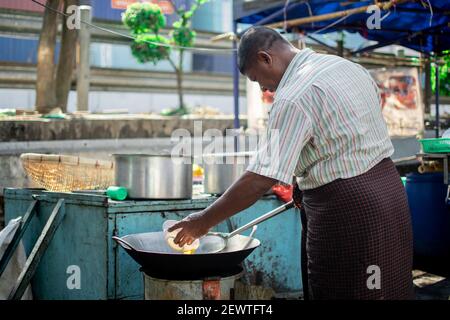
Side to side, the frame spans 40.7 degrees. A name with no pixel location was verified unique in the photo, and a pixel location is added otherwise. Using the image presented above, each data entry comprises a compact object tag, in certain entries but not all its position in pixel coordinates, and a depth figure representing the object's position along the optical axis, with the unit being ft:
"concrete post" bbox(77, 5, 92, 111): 38.96
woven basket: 14.26
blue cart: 12.20
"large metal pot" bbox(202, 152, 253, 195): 14.07
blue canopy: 23.56
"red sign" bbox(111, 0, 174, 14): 60.54
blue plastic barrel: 19.67
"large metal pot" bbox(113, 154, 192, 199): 12.42
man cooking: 8.11
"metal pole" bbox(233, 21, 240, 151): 25.88
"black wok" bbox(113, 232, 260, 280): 9.53
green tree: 42.39
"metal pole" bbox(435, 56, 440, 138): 29.09
